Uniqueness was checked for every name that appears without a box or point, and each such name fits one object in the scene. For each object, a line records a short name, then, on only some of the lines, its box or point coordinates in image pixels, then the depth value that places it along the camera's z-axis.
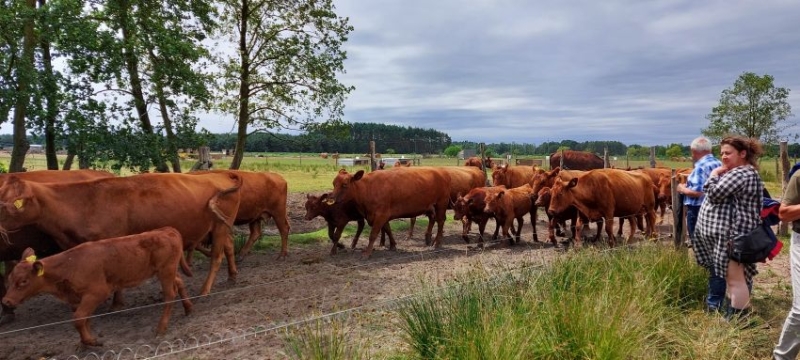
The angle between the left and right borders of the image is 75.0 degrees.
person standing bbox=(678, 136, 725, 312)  5.71
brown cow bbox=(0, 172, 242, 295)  5.98
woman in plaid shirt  5.09
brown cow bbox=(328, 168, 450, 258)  10.56
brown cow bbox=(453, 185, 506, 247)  11.88
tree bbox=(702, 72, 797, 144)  30.06
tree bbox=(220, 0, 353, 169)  13.99
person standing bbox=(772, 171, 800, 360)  4.08
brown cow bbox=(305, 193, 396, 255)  10.98
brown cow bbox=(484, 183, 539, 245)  11.56
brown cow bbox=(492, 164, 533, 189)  17.75
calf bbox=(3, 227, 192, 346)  5.15
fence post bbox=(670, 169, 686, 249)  7.73
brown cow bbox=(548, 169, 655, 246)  11.01
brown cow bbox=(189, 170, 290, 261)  9.91
